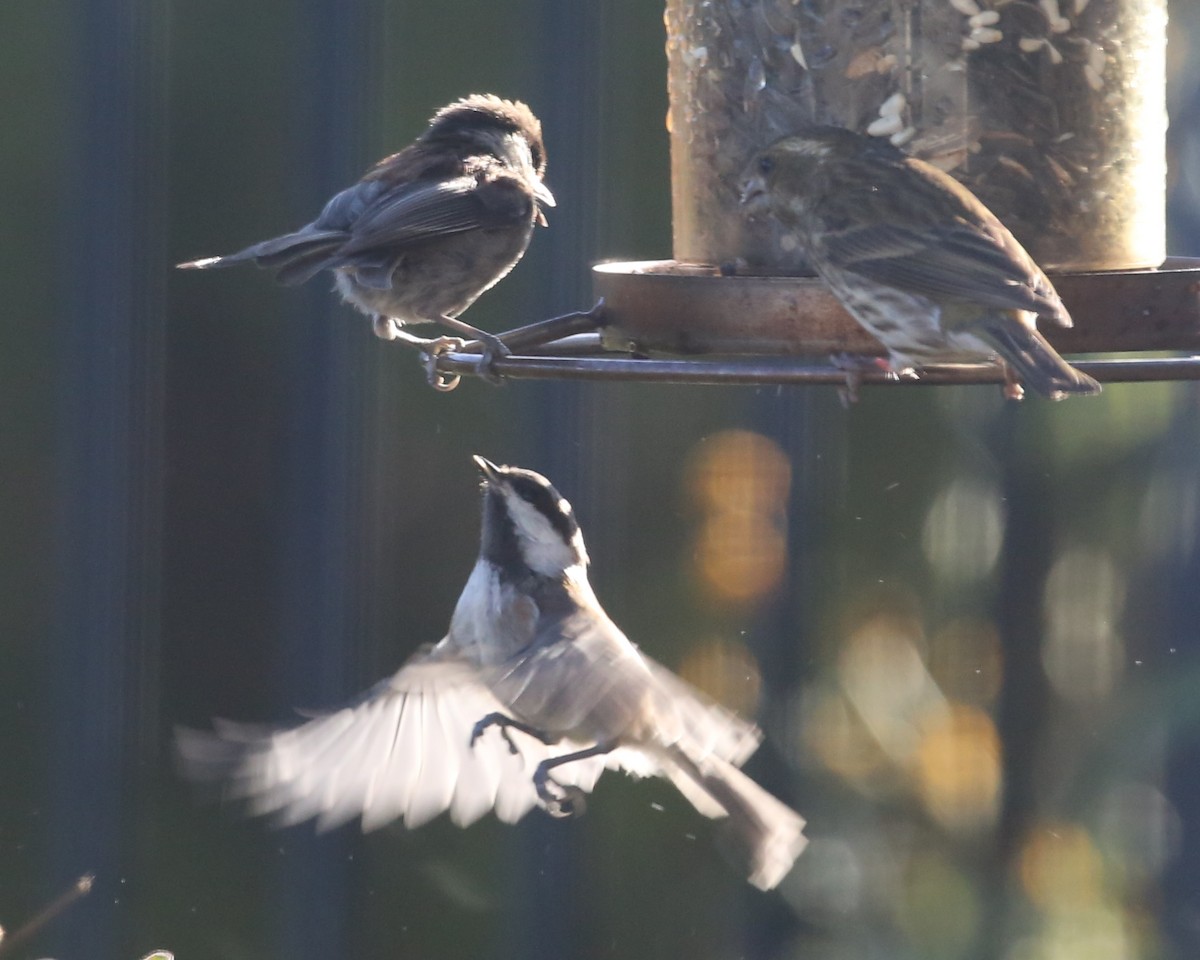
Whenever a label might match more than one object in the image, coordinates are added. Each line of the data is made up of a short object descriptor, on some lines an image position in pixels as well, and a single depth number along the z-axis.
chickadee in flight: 5.25
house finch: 4.95
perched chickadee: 6.44
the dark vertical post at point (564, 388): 8.70
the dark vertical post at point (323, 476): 8.55
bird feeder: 5.38
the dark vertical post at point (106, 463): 8.49
